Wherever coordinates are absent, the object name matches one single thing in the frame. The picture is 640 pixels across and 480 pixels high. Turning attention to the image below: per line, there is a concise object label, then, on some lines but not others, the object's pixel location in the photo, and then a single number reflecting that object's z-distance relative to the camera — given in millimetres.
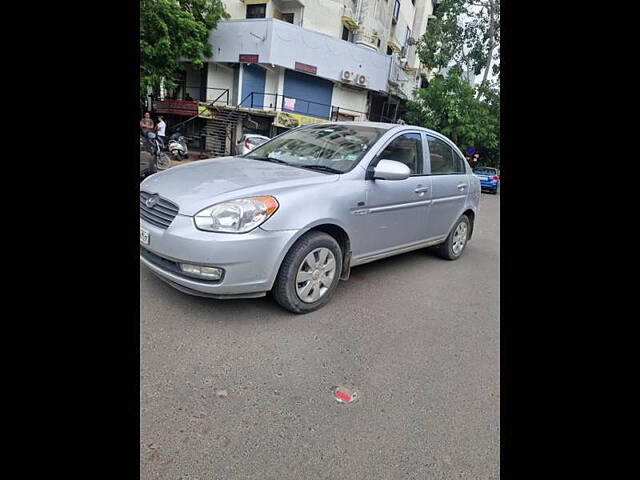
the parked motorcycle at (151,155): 7082
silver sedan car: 2588
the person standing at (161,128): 14388
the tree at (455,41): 24828
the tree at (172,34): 15273
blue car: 18875
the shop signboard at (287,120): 19312
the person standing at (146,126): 9127
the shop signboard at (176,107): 18594
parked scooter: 12930
